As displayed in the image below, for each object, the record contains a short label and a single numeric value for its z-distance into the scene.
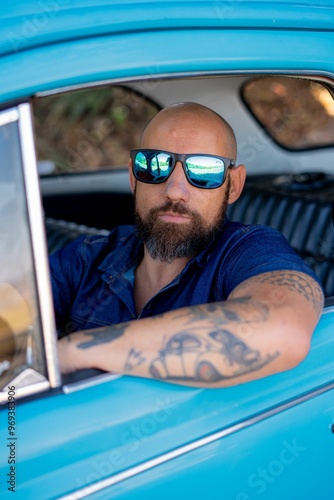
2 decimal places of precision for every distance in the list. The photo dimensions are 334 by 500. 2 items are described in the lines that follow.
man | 1.29
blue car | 1.20
